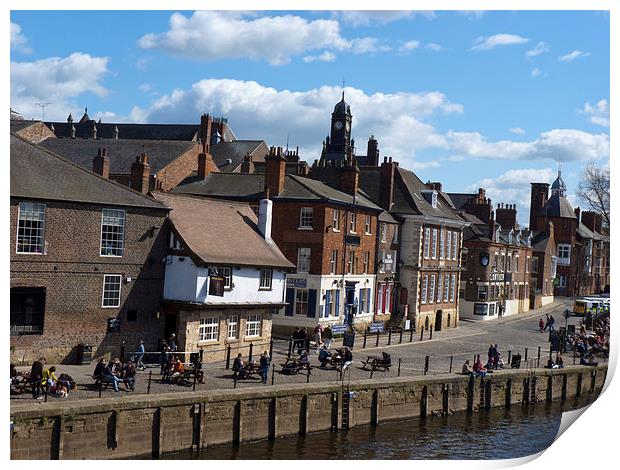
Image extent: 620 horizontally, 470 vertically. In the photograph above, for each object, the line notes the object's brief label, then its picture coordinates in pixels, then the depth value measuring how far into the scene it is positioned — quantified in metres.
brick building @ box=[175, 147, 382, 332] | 43.91
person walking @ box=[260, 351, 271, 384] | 29.84
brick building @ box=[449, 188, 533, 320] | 67.06
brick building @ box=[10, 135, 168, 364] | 28.88
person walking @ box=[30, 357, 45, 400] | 24.00
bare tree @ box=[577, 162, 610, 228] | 63.91
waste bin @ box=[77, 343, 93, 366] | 30.23
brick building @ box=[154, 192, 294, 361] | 33.16
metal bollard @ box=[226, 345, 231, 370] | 32.06
